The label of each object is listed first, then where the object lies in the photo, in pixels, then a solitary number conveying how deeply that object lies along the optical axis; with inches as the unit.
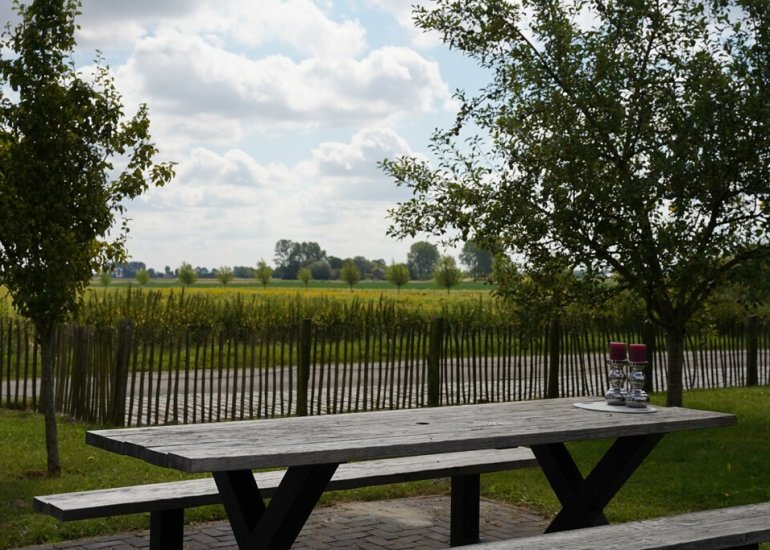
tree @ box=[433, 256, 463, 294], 2359.7
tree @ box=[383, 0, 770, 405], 444.5
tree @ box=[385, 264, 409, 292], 2669.8
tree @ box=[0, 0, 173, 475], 354.3
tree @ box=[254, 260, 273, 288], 2922.7
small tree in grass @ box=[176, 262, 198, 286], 2374.5
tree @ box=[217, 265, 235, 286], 2659.9
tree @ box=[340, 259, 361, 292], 2775.6
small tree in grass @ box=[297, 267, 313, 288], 3126.7
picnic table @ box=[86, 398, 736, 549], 192.2
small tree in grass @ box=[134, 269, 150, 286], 2440.9
